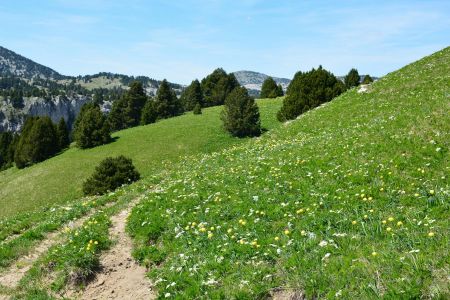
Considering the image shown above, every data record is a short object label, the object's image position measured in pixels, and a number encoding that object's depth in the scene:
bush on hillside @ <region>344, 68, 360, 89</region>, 95.50
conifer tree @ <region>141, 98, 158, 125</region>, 83.44
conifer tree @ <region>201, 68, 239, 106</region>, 100.56
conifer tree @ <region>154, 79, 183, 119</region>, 85.69
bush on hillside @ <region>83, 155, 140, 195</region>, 31.06
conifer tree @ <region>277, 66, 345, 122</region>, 49.03
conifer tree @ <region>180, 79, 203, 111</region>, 98.75
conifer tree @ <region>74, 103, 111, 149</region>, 63.50
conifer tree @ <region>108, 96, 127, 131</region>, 94.56
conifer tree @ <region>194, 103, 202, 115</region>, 77.19
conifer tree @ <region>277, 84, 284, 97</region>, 103.60
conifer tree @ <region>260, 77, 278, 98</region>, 100.77
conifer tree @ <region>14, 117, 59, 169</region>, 64.75
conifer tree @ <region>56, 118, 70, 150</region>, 74.09
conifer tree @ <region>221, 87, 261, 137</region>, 56.06
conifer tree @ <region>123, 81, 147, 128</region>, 93.94
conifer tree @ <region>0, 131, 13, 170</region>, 98.79
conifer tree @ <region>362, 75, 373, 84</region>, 94.47
